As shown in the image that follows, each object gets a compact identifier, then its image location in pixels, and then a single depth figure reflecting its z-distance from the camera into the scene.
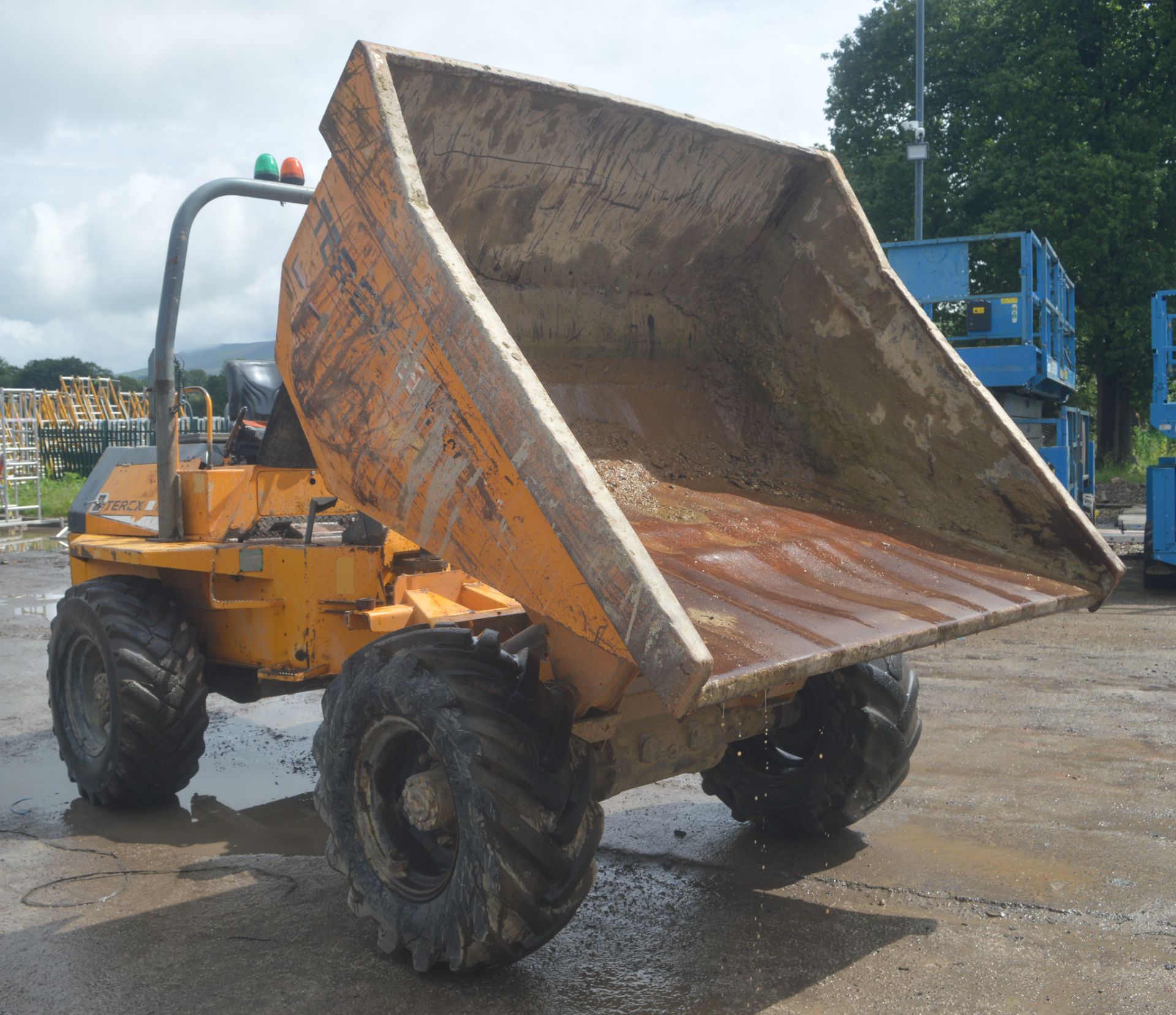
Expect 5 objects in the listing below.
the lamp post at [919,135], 17.44
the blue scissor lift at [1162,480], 11.47
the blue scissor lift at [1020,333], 11.98
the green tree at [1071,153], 23.77
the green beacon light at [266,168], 5.17
